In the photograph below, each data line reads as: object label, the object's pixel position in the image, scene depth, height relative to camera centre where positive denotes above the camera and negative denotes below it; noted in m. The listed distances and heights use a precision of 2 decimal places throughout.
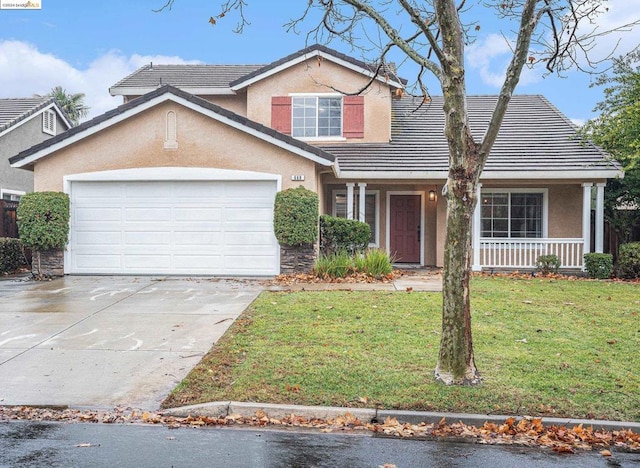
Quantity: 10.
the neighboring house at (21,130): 20.70 +3.83
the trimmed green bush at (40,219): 13.48 +0.15
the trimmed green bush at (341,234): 14.45 -0.18
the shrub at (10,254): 15.49 -0.85
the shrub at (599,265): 14.89 -0.98
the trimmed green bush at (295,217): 13.29 +0.23
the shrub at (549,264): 15.45 -0.99
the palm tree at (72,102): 39.72 +8.91
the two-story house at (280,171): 13.80 +1.49
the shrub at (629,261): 14.48 -0.84
